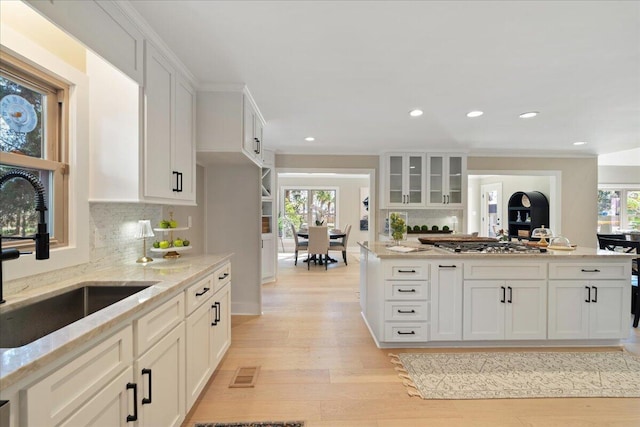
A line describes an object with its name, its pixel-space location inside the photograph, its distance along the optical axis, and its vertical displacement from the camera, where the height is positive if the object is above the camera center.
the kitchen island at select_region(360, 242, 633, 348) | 2.74 -0.79
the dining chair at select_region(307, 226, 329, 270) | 6.41 -0.68
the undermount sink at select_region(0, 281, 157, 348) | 1.25 -0.50
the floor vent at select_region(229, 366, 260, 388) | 2.20 -1.29
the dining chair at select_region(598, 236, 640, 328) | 3.11 -0.58
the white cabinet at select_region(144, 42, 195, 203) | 1.89 +0.54
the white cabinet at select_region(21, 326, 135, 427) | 0.84 -0.60
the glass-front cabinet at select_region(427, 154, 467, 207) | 5.32 +0.55
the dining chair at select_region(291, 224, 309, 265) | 6.82 -0.80
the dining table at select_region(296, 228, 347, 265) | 7.01 -0.62
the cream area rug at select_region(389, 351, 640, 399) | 2.11 -1.28
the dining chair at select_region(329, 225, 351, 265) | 6.83 -0.82
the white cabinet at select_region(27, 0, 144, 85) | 1.27 +0.87
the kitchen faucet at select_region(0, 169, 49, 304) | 1.12 -0.10
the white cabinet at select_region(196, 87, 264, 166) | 2.58 +0.77
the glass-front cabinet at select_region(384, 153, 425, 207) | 5.30 +0.54
